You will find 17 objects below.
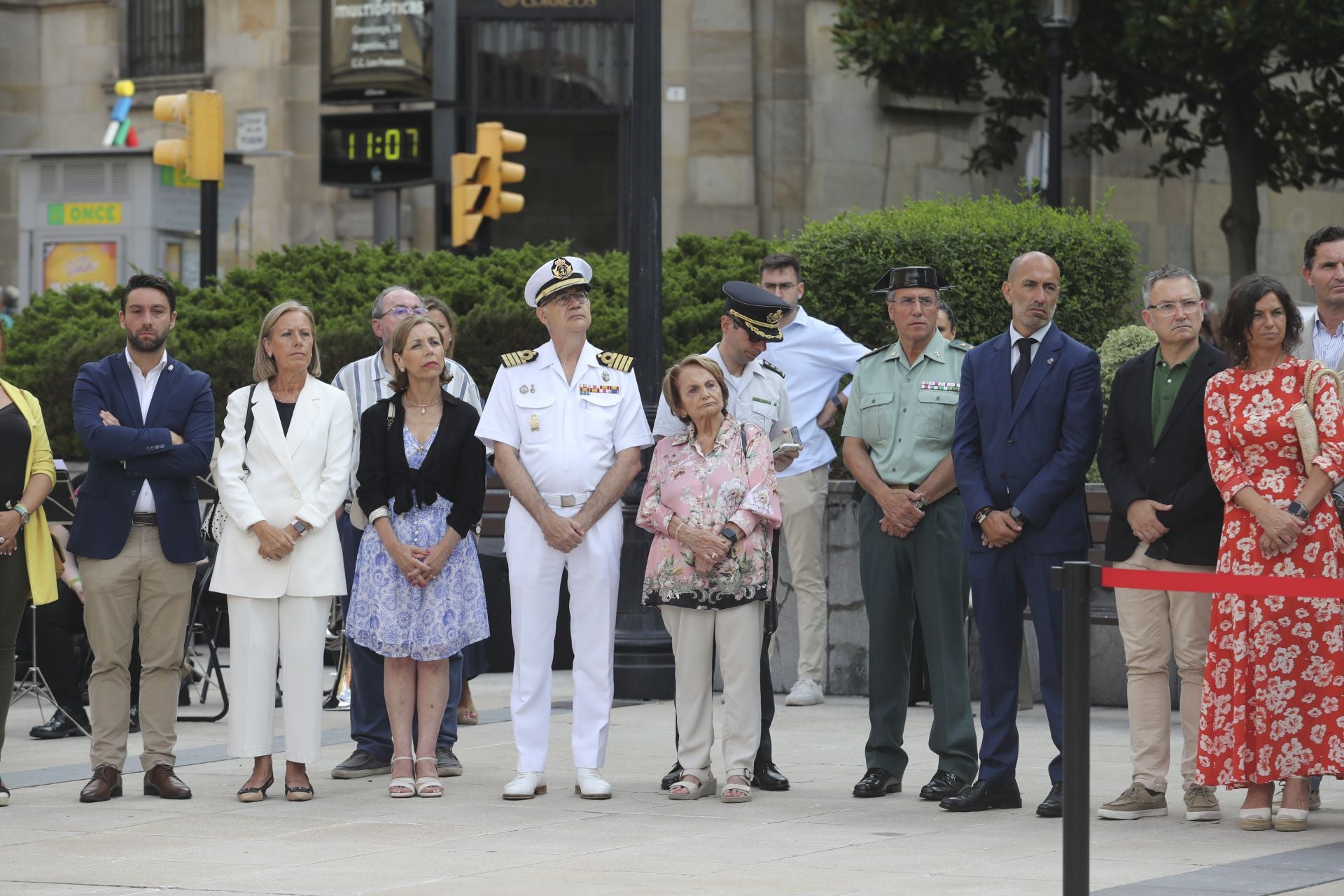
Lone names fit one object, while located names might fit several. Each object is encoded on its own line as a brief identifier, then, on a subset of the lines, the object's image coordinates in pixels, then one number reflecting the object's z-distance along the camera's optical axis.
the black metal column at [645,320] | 22.41
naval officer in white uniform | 17.16
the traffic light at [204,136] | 35.34
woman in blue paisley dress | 17.40
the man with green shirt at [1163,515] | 15.92
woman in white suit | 17.16
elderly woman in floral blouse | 16.93
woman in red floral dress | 15.24
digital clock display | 39.98
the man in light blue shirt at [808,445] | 22.06
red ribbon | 13.55
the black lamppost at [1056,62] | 35.22
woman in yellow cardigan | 17.55
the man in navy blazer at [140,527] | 17.37
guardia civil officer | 16.94
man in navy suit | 16.14
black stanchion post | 11.20
